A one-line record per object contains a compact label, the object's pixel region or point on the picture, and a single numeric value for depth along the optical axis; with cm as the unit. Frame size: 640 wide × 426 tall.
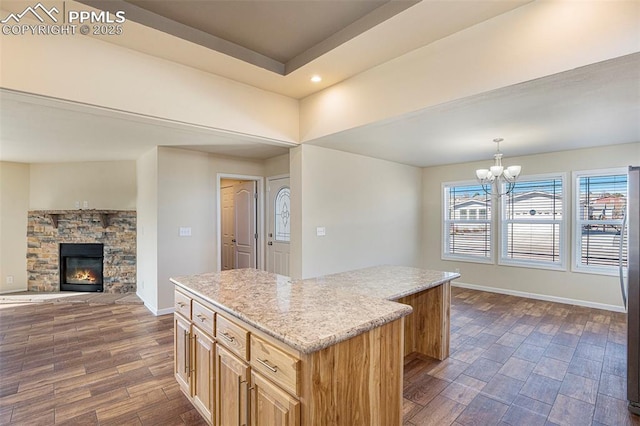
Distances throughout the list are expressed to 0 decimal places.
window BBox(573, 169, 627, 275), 452
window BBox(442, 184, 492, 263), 582
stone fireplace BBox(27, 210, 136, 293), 556
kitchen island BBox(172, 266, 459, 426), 123
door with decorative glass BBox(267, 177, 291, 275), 507
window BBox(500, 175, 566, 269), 502
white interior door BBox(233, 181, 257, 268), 550
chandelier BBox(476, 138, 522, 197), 393
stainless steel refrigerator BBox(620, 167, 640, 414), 224
